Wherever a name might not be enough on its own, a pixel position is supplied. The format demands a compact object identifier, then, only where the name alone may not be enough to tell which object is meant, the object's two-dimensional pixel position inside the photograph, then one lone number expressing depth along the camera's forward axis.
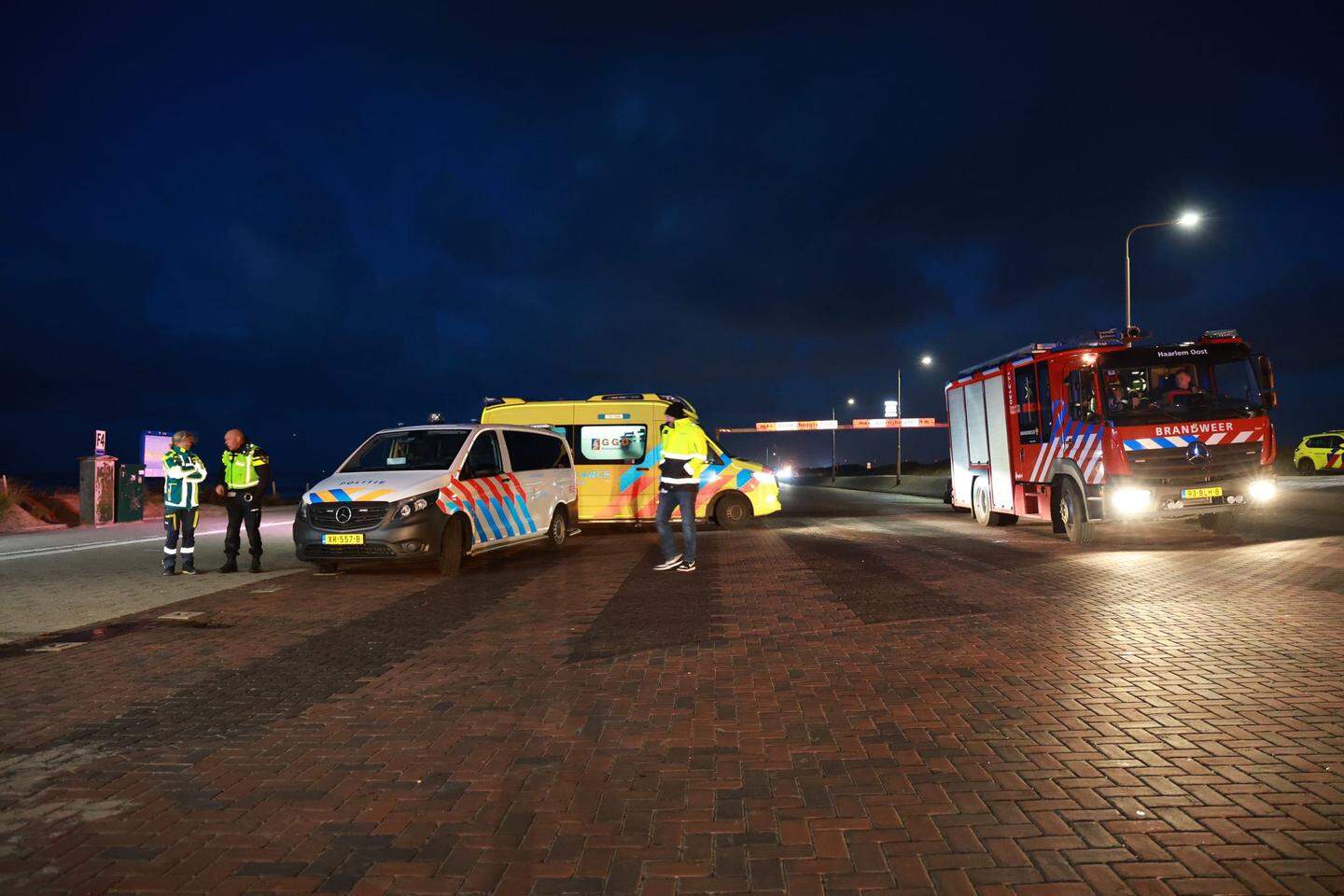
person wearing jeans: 10.68
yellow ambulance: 16.50
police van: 10.09
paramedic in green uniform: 10.63
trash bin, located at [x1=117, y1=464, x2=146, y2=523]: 20.84
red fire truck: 12.52
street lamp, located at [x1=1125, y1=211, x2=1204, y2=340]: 20.25
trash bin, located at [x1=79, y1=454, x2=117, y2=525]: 19.92
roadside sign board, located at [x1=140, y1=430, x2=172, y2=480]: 21.64
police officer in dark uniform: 11.10
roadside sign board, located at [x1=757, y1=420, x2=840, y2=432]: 63.72
